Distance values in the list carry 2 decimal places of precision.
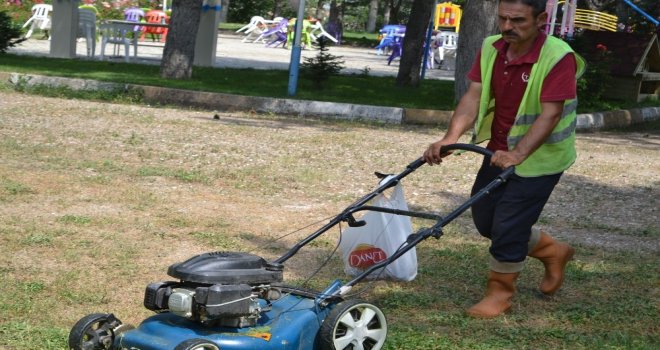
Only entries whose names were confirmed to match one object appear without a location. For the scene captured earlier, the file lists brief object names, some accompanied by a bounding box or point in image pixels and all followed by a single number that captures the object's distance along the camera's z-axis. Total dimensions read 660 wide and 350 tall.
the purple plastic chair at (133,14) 31.37
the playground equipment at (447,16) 40.78
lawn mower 4.25
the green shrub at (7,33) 19.98
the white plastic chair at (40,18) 29.72
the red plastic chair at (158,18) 31.00
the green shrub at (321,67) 16.74
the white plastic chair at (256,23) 39.53
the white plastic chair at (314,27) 36.41
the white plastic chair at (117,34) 21.79
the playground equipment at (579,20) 16.06
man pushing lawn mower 5.30
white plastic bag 6.18
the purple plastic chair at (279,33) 36.62
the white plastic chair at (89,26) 22.12
